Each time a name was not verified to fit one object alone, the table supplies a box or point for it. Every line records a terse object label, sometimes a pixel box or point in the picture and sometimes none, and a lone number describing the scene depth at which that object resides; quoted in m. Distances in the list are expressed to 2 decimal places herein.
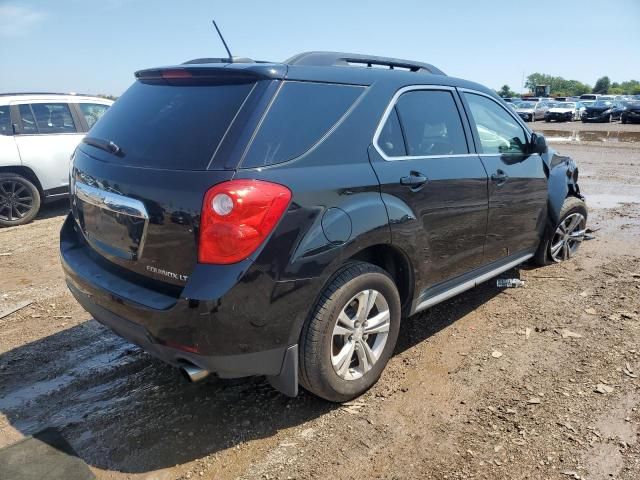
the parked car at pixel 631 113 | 29.55
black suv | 2.24
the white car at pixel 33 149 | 7.01
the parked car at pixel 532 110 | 35.09
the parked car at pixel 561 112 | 35.06
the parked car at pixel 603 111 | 32.38
